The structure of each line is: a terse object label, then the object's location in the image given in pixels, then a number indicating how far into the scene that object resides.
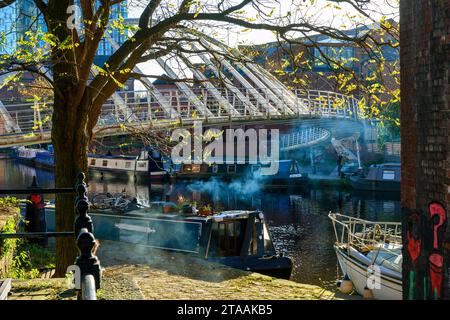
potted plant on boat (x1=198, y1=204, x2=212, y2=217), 15.85
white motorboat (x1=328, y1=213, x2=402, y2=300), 13.25
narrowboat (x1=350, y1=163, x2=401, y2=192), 37.56
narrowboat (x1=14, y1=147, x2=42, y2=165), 66.51
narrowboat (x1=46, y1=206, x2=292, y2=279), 15.11
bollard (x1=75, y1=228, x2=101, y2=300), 4.14
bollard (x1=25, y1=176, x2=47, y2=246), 16.92
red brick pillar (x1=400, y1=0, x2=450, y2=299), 6.21
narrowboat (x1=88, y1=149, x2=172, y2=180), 47.50
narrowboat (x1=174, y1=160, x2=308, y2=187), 41.77
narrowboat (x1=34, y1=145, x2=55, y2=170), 58.82
